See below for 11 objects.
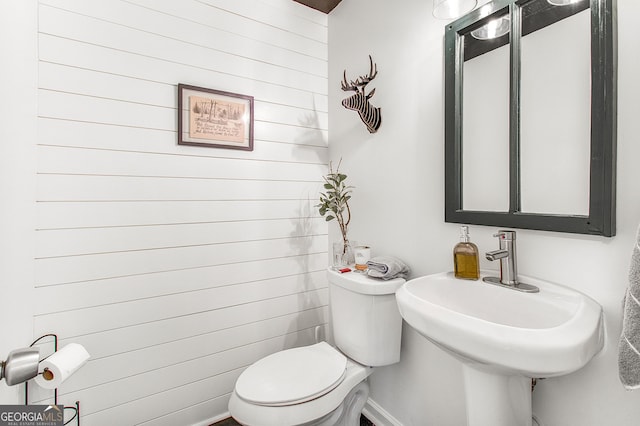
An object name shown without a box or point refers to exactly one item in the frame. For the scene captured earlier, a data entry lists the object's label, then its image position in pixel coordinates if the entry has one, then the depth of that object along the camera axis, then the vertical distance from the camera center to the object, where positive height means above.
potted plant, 1.71 +0.03
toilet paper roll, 0.99 -0.52
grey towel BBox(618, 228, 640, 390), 0.66 -0.27
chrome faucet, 1.00 -0.16
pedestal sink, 0.68 -0.32
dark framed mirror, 0.87 +0.32
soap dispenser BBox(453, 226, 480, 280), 1.11 -0.18
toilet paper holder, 1.09 -0.68
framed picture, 1.53 +0.49
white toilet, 1.13 -0.69
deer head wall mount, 1.59 +0.56
